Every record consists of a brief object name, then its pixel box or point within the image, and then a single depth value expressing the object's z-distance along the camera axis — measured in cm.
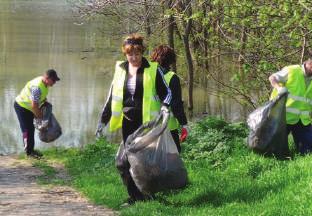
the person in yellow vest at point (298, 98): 1487
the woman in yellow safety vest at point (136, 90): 1275
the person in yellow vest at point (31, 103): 2199
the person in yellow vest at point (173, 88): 1306
